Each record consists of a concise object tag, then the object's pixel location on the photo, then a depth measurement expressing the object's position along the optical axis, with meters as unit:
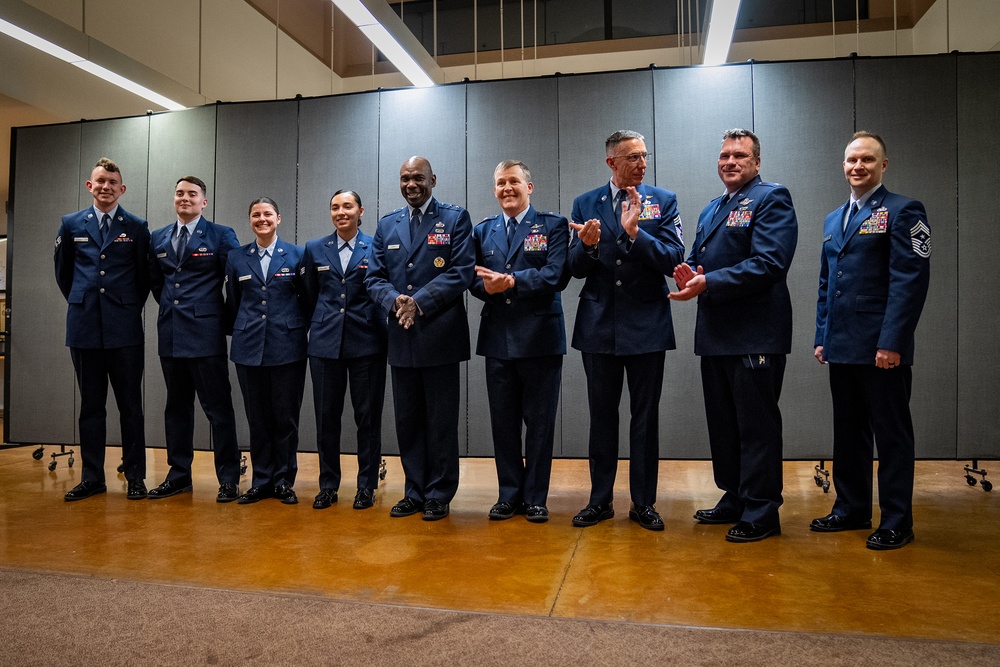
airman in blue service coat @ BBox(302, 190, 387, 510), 3.67
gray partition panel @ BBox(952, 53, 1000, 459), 4.43
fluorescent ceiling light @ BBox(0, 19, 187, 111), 4.18
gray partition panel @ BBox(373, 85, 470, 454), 5.05
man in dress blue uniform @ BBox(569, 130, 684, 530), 3.18
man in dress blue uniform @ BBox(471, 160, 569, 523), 3.35
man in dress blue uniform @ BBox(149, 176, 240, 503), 3.88
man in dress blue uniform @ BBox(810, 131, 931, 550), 2.87
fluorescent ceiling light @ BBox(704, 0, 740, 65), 4.16
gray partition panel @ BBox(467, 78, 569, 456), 4.91
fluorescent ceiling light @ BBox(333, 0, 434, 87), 4.26
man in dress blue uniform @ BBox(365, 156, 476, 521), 3.44
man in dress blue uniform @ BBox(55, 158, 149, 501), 3.92
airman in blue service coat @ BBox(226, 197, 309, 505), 3.78
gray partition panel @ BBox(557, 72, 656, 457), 4.82
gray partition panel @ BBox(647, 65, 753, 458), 4.71
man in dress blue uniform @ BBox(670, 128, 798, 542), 3.01
